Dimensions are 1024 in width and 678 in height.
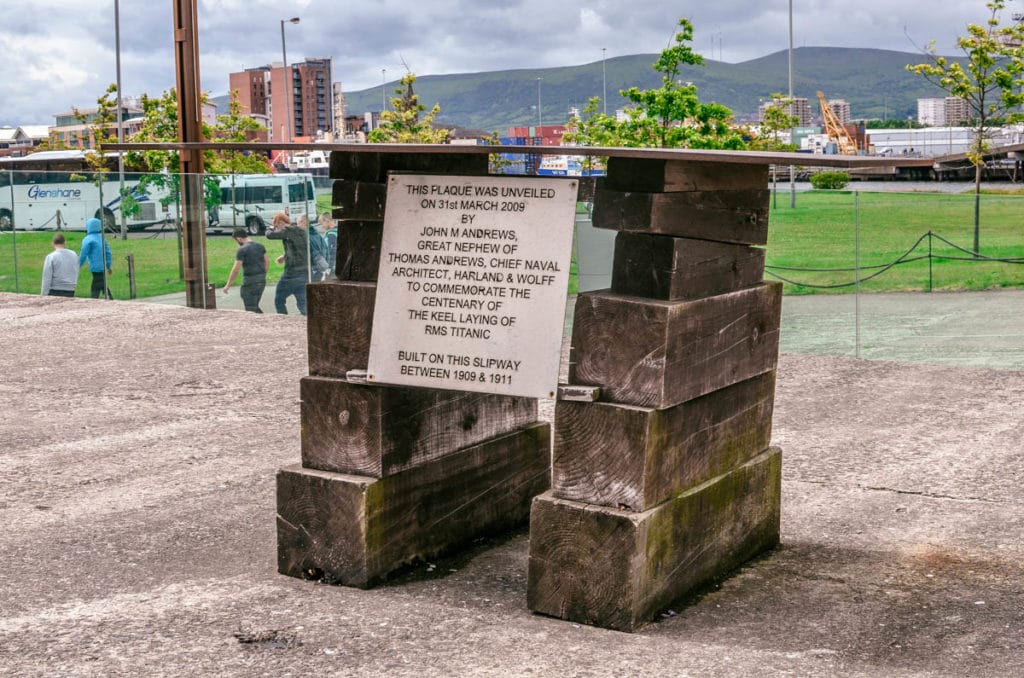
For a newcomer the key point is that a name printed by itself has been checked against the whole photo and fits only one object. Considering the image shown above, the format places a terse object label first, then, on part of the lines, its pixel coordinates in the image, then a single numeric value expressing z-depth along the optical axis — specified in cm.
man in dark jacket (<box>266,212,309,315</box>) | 1692
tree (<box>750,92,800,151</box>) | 5288
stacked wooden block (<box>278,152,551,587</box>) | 484
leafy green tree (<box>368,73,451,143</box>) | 6319
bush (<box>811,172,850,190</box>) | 5156
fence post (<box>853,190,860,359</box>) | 1292
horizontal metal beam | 413
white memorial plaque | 454
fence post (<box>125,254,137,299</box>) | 1886
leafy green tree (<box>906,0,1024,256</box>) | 3069
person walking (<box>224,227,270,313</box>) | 1703
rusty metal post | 1620
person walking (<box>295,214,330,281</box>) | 1695
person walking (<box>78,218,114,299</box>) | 1891
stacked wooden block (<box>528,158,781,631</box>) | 437
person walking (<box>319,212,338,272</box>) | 1706
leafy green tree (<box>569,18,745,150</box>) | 3250
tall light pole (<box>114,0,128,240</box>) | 5488
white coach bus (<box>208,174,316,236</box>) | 1708
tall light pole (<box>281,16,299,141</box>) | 7215
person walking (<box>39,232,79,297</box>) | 1888
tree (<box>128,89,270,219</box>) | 4369
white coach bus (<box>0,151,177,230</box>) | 1935
